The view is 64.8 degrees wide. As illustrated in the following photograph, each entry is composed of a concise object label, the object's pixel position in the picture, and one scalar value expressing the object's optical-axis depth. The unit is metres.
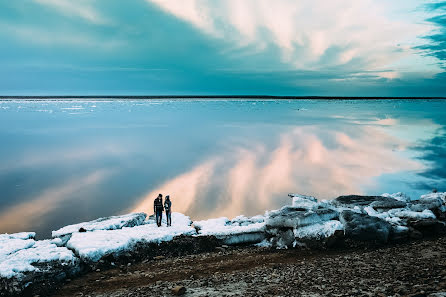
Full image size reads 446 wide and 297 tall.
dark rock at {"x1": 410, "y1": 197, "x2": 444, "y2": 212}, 16.27
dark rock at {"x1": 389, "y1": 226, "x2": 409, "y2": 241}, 13.65
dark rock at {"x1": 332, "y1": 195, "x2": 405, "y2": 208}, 18.25
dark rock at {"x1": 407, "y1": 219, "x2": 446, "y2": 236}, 14.14
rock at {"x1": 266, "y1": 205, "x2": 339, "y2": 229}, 13.98
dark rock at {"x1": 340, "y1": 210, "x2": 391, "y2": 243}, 13.30
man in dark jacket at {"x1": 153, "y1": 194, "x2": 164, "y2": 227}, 15.17
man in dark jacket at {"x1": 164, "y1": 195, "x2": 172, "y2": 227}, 15.22
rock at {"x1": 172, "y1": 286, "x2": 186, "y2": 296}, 9.28
